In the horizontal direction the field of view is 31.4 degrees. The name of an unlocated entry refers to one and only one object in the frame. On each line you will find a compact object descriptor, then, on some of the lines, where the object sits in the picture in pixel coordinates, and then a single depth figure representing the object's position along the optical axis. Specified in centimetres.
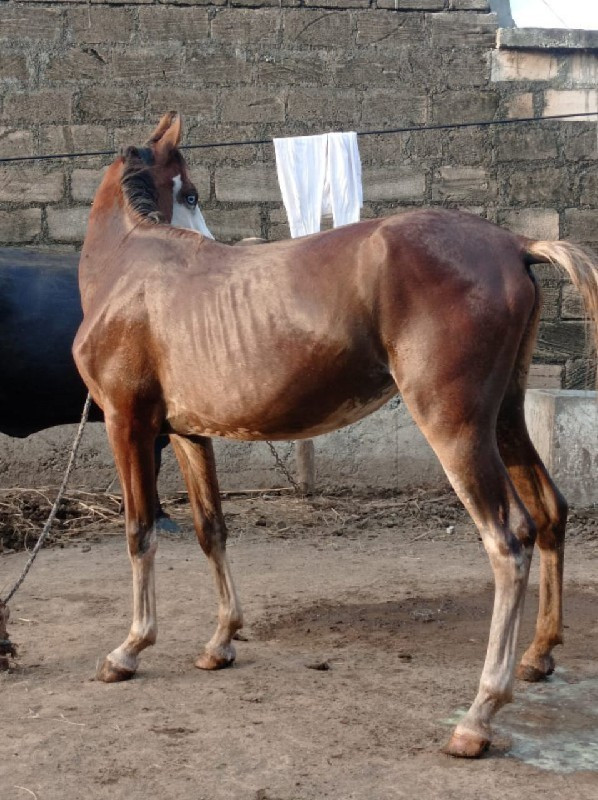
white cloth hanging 746
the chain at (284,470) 740
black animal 664
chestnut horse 348
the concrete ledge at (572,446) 721
